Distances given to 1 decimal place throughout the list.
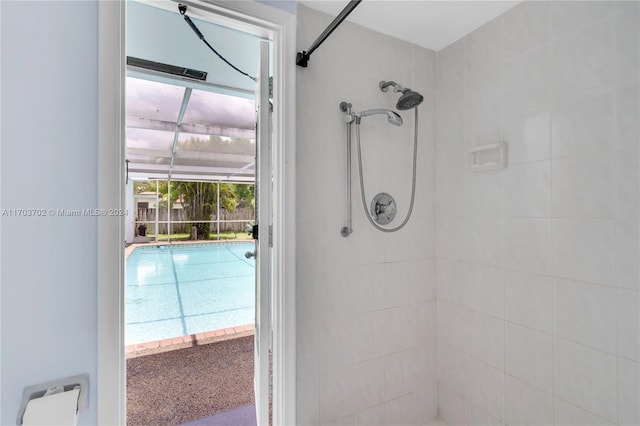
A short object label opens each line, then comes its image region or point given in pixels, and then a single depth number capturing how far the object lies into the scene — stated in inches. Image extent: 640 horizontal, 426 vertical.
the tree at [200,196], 374.3
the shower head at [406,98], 52.2
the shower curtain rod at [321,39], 38.9
